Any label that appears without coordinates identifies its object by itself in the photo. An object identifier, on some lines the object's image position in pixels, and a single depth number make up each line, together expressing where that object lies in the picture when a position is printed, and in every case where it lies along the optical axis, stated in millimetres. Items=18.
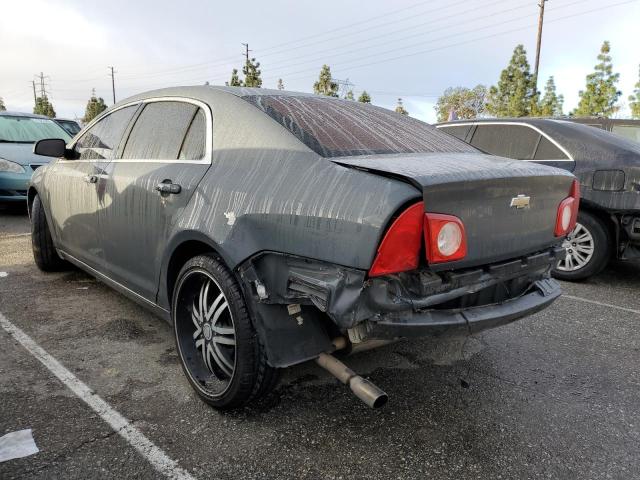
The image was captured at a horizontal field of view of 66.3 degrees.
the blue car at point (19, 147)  7594
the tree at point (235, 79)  43106
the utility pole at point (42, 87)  90312
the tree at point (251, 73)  40781
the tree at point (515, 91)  28884
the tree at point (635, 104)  24992
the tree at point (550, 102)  29384
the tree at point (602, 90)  25844
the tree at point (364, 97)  44375
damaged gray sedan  1843
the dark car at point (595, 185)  4504
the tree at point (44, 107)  71375
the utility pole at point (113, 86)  73025
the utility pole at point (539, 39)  26594
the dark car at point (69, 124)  11891
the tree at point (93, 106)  65875
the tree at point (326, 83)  42469
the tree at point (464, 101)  59416
